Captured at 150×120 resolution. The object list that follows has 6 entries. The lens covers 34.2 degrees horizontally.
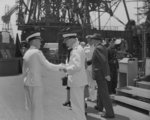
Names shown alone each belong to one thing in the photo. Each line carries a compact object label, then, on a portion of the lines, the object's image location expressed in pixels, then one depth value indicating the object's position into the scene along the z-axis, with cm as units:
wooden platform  587
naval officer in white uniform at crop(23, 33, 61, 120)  427
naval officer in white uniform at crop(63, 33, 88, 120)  437
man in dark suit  531
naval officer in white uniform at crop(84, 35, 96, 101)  711
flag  1642
